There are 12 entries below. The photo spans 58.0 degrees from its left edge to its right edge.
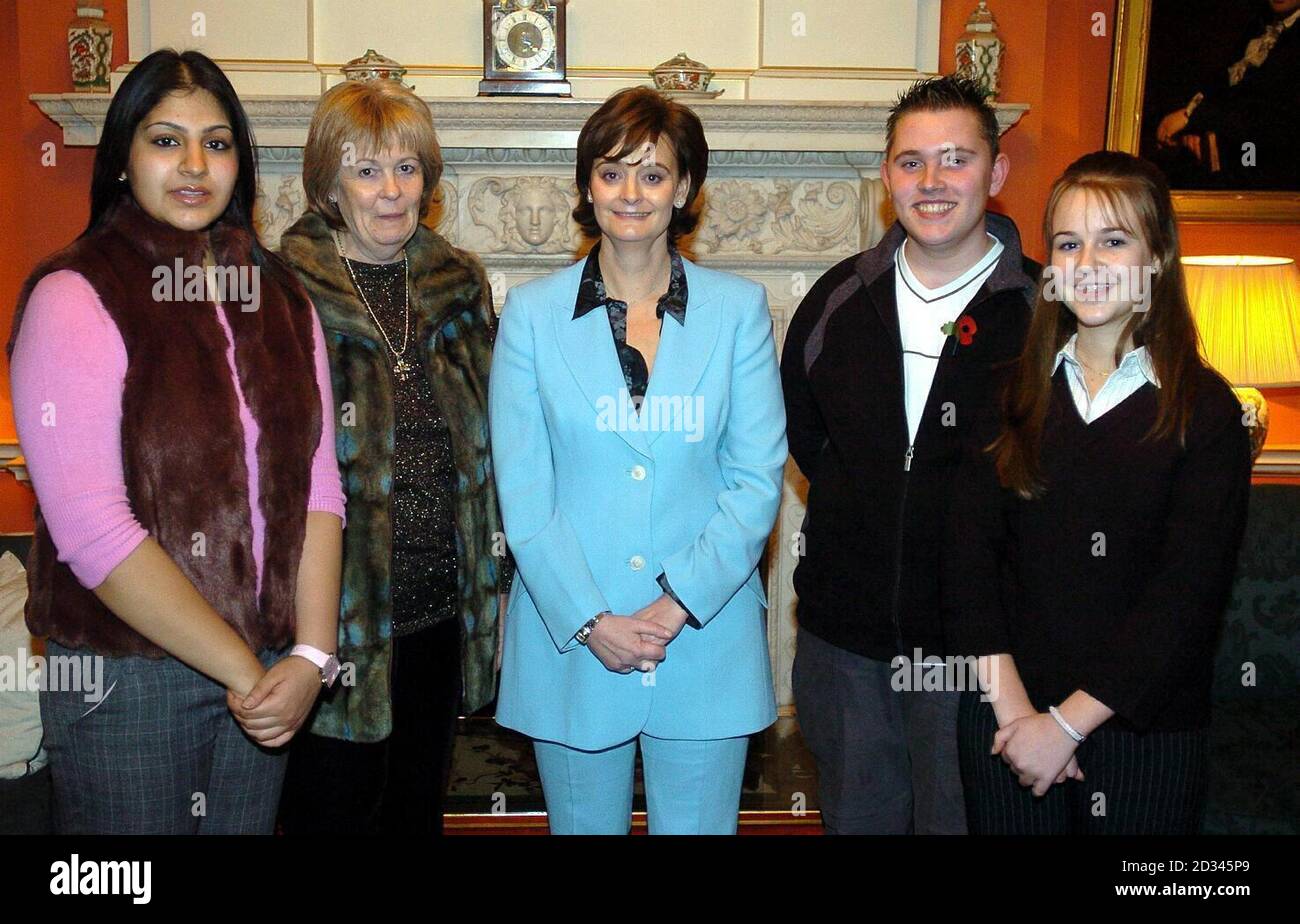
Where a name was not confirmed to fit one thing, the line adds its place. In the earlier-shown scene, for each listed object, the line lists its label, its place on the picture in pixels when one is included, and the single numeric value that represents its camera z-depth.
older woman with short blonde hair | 2.16
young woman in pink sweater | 1.71
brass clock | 3.95
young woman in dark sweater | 1.81
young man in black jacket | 2.14
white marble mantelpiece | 3.94
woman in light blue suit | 2.08
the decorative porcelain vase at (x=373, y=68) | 3.80
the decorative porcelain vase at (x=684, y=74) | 3.89
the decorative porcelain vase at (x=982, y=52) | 4.05
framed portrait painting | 4.20
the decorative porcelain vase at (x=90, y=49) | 3.98
